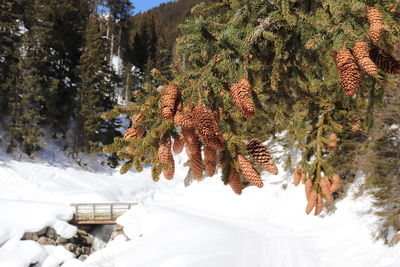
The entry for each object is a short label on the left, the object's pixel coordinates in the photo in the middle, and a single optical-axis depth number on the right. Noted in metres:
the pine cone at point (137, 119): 1.64
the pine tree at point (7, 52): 25.95
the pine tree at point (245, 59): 1.52
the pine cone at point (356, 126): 4.59
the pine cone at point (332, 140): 4.77
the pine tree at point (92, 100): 29.52
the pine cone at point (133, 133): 1.64
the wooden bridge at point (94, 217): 17.81
